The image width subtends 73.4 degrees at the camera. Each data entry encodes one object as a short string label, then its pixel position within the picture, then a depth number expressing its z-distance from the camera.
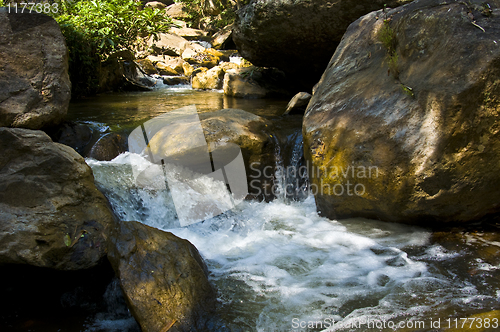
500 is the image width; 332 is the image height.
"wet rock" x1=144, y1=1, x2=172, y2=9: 27.85
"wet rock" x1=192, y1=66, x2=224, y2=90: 11.66
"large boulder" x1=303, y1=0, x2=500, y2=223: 2.88
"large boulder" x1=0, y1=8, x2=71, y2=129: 3.97
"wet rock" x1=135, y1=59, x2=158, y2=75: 13.28
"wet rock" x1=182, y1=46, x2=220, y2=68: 15.66
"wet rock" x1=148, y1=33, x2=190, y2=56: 17.30
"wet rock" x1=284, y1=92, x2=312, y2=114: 6.53
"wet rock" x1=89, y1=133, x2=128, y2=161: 4.55
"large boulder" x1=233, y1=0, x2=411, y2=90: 6.45
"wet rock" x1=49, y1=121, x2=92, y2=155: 4.75
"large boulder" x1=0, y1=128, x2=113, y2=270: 2.40
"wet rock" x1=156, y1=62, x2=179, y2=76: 13.97
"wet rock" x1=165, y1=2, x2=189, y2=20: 26.34
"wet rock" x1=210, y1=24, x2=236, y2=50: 19.38
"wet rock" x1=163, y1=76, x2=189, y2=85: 12.78
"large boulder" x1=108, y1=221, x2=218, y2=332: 2.12
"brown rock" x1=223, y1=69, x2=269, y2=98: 9.41
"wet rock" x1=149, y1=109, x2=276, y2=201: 4.35
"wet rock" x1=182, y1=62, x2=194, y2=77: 13.87
